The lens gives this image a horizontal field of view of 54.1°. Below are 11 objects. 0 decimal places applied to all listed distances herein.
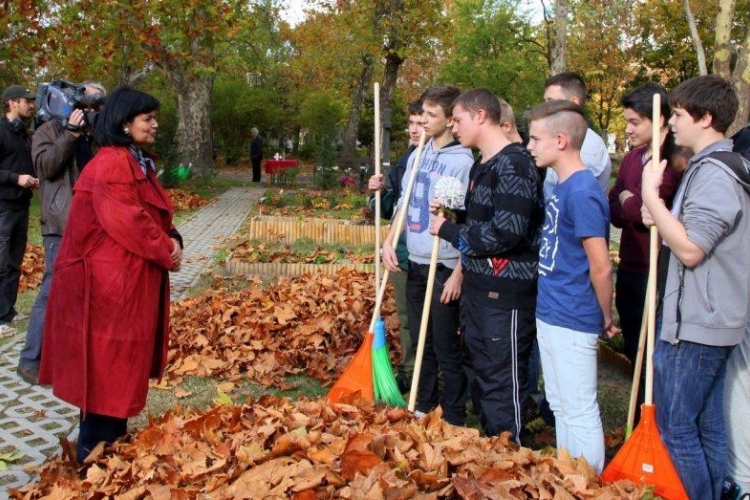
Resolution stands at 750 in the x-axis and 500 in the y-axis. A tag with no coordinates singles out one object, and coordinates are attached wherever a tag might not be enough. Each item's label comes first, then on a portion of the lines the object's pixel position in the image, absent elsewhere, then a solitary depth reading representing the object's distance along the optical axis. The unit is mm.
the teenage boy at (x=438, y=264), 4309
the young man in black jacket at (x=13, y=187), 6238
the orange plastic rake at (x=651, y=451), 3137
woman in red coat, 3451
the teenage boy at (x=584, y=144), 4105
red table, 24203
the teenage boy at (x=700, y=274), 2920
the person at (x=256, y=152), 25156
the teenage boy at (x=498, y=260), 3613
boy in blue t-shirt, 3338
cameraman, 5148
